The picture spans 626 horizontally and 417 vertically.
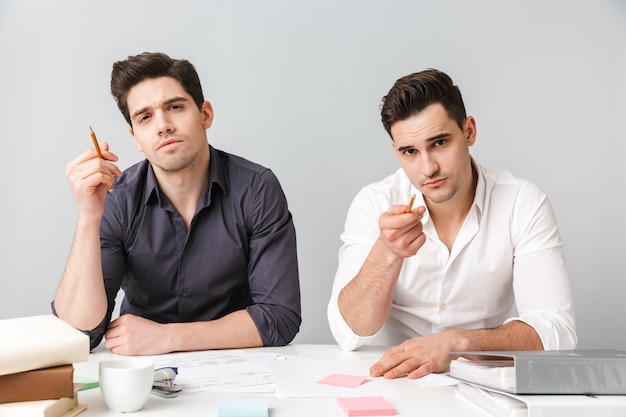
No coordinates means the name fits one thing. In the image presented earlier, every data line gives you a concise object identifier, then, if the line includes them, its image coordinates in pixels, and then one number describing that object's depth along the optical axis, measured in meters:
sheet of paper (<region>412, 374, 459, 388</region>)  1.31
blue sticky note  1.08
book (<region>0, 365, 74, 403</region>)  1.01
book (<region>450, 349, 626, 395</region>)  1.01
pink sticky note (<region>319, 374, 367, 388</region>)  1.31
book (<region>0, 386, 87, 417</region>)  1.00
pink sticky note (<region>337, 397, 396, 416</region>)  1.11
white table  1.12
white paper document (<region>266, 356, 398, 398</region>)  1.24
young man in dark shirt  1.93
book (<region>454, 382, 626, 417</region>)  0.97
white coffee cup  1.09
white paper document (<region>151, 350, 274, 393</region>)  1.28
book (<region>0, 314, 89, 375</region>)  0.99
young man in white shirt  1.76
